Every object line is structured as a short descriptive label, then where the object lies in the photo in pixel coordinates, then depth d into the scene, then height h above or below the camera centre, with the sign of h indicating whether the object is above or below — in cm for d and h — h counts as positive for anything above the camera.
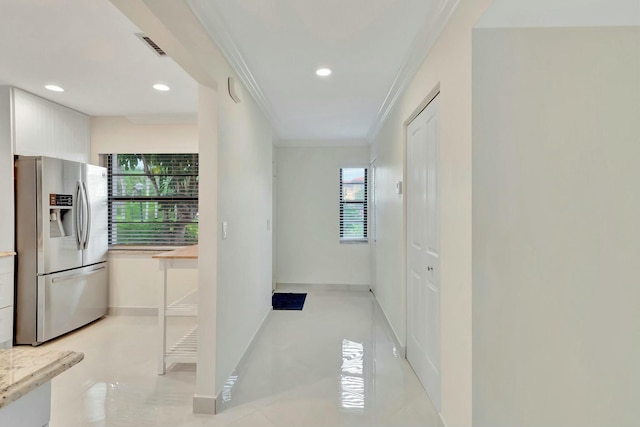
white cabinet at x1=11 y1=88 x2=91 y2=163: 323 +94
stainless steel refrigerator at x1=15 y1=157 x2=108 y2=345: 321 -36
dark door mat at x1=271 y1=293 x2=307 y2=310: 456 -133
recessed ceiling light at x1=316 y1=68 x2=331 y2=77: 268 +120
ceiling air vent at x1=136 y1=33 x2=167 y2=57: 222 +123
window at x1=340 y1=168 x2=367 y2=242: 562 +14
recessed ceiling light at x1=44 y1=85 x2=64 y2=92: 314 +124
